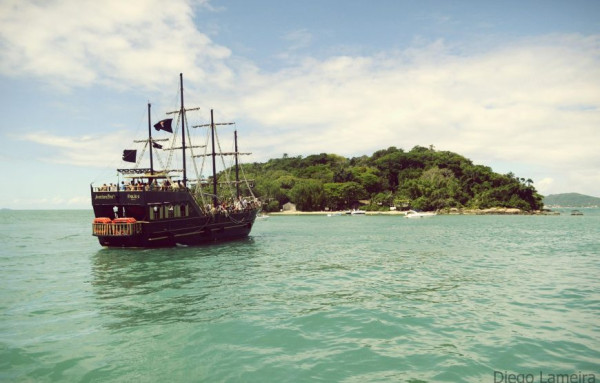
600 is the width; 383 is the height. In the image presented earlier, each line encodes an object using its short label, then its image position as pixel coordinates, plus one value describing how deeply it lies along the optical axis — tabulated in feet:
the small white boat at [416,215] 325.01
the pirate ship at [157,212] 104.37
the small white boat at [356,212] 397.80
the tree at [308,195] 433.07
